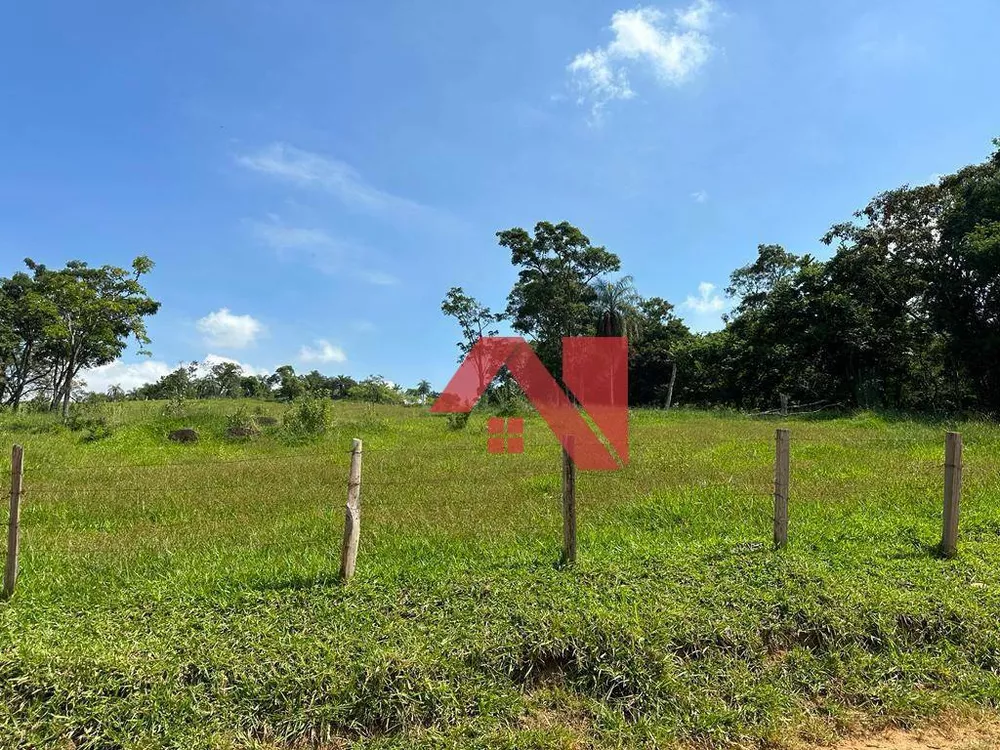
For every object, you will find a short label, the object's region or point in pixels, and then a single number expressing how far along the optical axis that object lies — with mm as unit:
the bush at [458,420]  17906
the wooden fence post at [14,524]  4168
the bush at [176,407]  17453
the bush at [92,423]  15031
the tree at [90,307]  21141
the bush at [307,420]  16078
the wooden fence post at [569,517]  4539
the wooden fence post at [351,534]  4219
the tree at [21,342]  26828
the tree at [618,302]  29703
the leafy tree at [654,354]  38656
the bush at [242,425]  15828
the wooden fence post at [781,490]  4938
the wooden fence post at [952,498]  4828
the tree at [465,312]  35250
